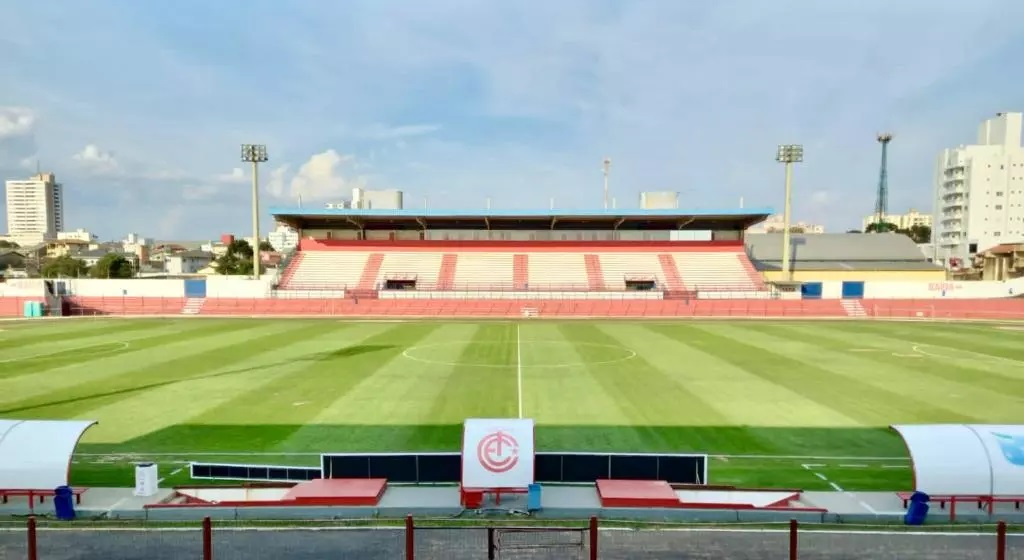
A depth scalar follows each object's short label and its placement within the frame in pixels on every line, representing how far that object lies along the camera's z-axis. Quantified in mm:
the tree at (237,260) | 111750
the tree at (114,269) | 103625
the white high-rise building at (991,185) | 112062
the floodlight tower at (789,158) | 68062
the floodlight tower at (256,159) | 67500
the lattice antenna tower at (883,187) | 129375
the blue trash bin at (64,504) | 10688
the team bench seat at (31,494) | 11266
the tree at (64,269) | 112438
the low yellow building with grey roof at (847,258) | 70812
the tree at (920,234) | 150250
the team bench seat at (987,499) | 10781
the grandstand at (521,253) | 61906
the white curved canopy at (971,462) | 10797
